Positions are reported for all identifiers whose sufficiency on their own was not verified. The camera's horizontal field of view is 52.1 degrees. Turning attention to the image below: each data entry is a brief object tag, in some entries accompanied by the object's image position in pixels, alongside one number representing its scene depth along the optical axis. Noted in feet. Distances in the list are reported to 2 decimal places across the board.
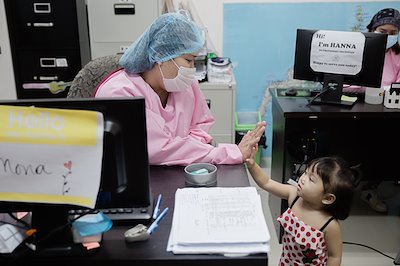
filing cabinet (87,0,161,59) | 9.77
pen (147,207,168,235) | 3.46
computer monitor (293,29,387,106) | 7.28
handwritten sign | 2.89
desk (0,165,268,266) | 3.09
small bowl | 4.17
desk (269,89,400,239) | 7.27
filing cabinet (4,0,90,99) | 9.59
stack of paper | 3.14
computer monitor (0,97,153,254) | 3.07
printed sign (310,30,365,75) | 7.31
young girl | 4.35
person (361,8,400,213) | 8.56
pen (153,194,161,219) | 3.68
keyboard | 3.57
